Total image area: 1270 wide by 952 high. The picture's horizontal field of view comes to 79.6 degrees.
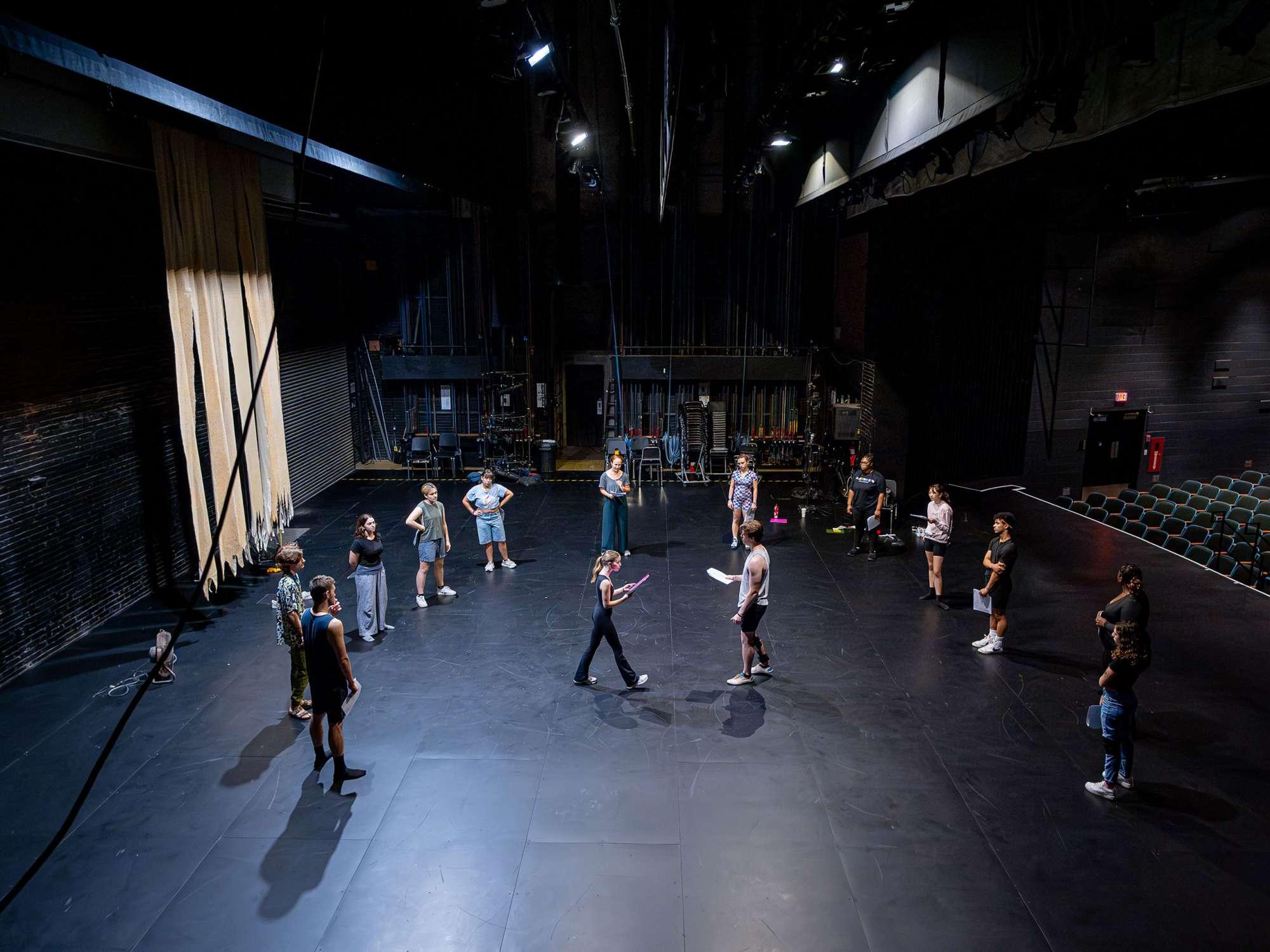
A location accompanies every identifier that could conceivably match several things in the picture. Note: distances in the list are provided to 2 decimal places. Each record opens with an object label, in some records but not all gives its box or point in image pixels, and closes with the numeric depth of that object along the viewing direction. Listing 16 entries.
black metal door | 15.32
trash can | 17.39
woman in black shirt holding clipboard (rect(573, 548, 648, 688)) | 7.36
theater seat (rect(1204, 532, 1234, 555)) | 11.55
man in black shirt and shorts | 8.36
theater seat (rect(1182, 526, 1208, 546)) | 11.75
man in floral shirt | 7.18
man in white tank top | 7.61
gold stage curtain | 9.27
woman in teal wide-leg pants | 10.97
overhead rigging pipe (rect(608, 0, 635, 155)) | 6.82
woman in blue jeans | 5.86
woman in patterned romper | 11.67
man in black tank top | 6.03
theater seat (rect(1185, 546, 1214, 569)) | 10.93
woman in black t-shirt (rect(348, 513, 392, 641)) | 8.48
